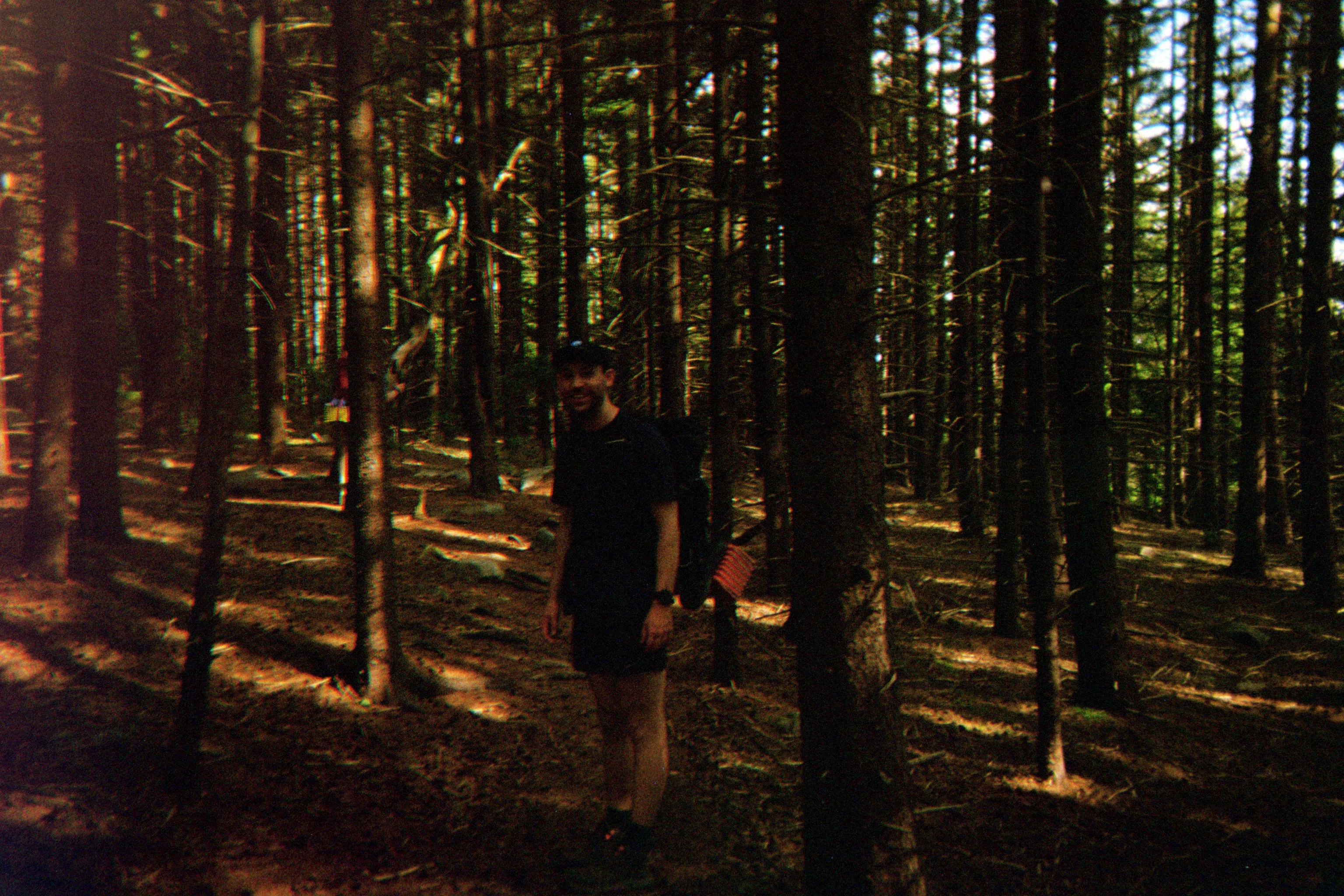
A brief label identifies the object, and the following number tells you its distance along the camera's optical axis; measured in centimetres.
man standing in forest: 384
